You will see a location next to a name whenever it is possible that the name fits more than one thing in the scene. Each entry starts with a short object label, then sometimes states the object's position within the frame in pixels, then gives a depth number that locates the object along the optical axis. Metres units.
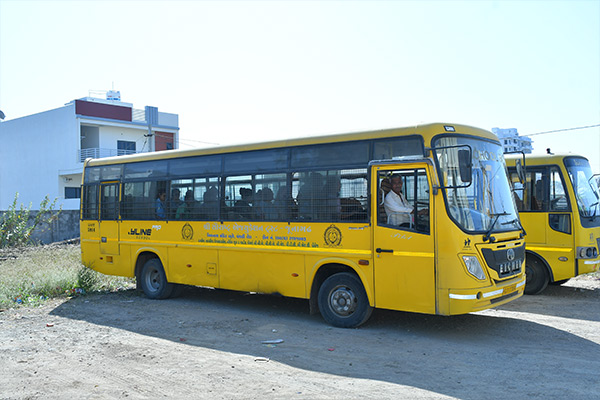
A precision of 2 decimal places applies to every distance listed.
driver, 7.55
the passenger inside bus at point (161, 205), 11.06
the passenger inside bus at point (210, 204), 10.07
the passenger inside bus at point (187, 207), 10.53
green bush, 22.67
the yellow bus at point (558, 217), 10.42
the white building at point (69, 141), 36.16
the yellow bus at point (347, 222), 7.20
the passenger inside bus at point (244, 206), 9.51
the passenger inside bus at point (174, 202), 10.82
